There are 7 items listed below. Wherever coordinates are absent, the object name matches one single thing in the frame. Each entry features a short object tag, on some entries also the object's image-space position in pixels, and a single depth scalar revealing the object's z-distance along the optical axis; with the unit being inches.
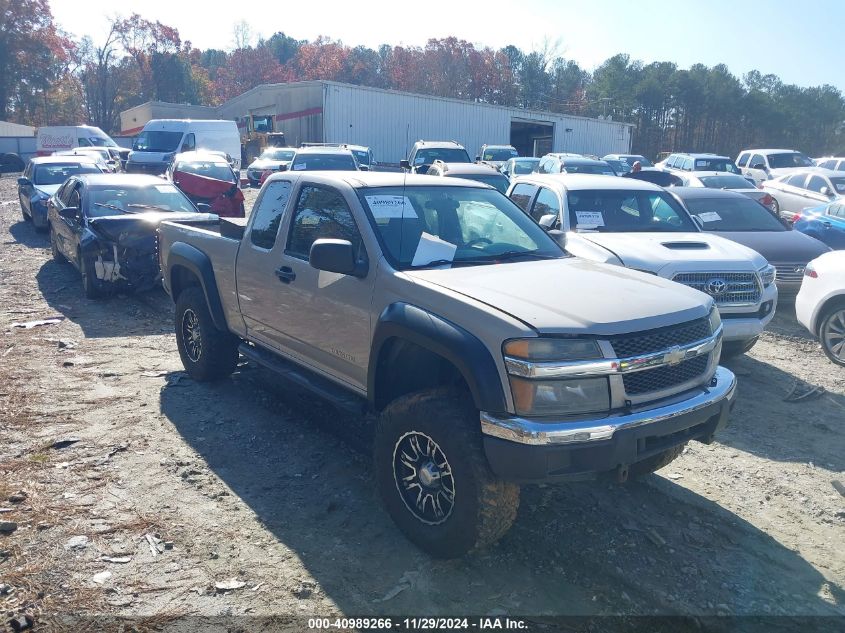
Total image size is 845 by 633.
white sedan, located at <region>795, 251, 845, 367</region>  296.0
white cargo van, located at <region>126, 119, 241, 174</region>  946.1
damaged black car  375.2
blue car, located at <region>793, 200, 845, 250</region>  464.8
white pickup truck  267.7
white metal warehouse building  1368.1
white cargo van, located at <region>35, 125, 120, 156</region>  1362.0
